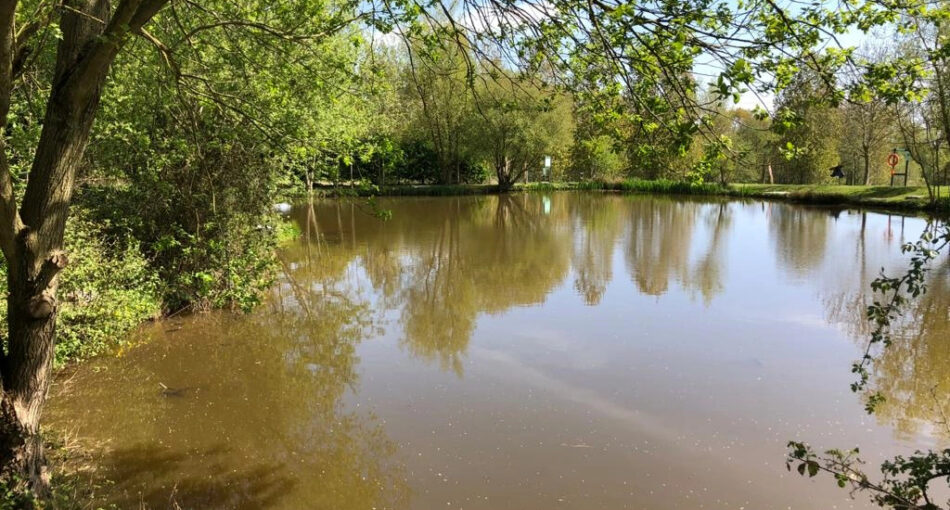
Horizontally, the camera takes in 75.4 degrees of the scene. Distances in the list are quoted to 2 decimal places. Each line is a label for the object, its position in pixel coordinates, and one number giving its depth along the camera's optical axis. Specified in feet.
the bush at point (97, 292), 18.72
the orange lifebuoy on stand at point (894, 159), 84.64
